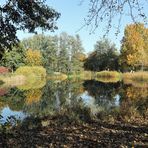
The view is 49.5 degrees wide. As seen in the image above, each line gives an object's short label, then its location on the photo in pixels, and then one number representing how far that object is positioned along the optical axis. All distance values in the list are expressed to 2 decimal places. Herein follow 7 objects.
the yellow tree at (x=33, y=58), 35.96
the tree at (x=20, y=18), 4.12
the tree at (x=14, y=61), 29.80
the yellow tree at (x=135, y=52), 27.59
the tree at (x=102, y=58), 37.30
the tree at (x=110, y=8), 2.66
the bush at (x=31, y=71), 28.01
